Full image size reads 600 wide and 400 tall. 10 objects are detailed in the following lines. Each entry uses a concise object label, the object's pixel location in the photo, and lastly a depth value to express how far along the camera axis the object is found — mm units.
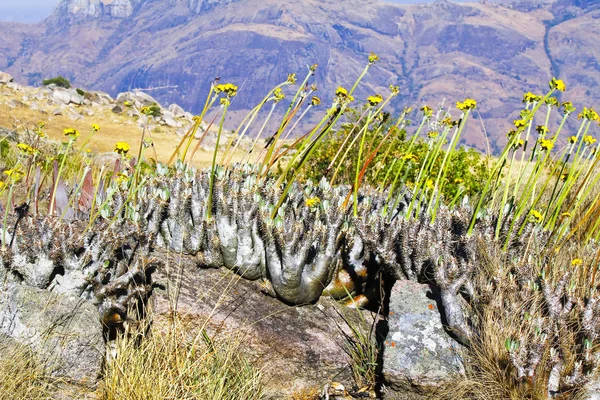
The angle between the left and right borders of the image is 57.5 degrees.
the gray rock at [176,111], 34188
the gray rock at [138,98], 34100
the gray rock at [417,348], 3299
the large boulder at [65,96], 29456
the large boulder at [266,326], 3455
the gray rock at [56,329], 2918
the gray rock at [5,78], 32347
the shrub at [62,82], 44719
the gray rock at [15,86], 30589
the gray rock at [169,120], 29369
